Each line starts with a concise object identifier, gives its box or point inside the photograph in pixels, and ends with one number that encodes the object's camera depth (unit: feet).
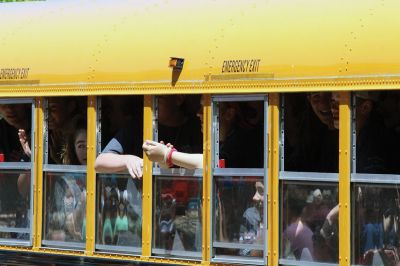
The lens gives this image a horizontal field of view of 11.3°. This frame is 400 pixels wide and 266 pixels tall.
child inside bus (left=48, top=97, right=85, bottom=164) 46.97
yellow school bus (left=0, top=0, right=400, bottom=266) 37.90
